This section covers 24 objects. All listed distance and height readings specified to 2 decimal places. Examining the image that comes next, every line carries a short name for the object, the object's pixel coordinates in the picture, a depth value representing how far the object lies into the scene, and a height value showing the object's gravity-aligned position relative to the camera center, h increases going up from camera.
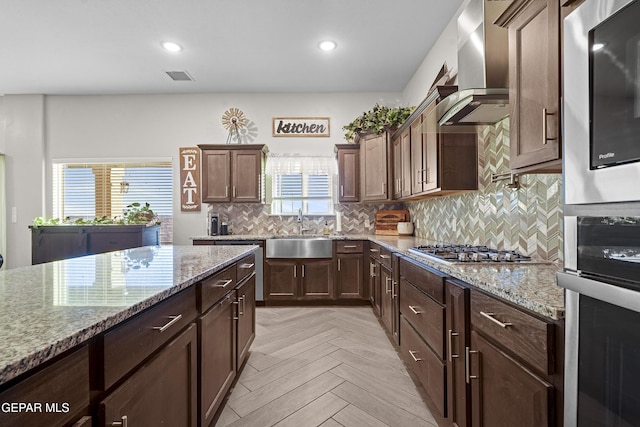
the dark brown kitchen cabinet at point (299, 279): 4.20 -0.85
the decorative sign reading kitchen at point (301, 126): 4.97 +1.31
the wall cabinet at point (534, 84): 1.27 +0.54
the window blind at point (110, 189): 5.04 +0.37
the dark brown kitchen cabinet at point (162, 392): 0.88 -0.59
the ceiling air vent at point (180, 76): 4.25 +1.83
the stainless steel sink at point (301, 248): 4.19 -0.46
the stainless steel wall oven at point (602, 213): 0.71 +0.00
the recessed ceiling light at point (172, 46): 3.55 +1.83
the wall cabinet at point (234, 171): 4.58 +0.58
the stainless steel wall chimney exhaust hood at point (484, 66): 1.79 +0.84
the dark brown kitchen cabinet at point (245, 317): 2.26 -0.80
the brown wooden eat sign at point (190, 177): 4.98 +0.54
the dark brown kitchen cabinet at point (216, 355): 1.56 -0.78
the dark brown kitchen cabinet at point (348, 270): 4.19 -0.74
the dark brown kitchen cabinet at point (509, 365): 0.95 -0.52
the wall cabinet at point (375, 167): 4.09 +0.59
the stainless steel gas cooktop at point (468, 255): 1.76 -0.25
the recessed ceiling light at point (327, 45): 3.52 +1.83
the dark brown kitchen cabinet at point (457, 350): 1.45 -0.65
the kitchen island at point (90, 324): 0.62 -0.27
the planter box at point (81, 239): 4.41 -0.36
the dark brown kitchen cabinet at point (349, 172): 4.66 +0.57
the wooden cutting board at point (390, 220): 4.51 -0.11
